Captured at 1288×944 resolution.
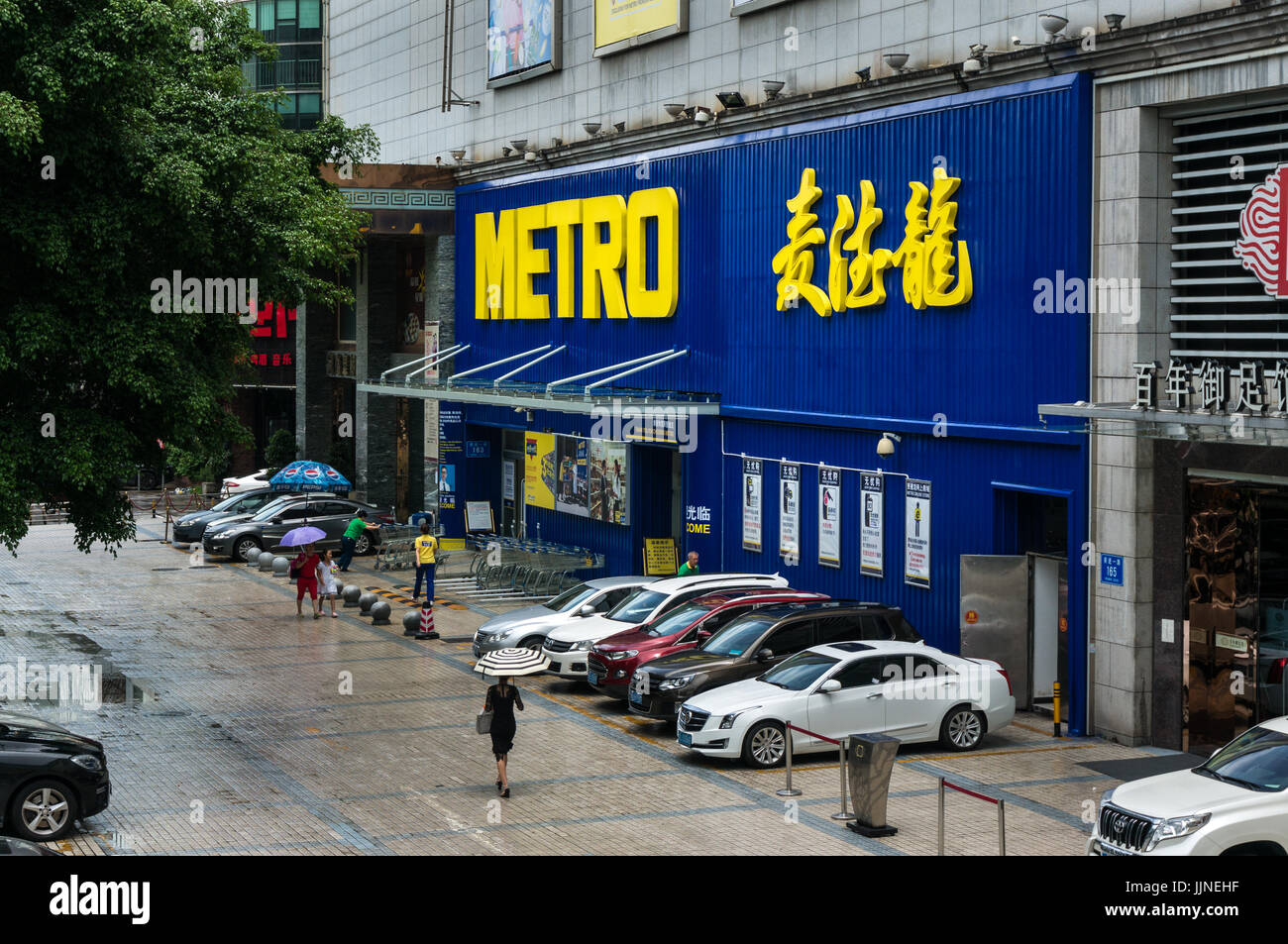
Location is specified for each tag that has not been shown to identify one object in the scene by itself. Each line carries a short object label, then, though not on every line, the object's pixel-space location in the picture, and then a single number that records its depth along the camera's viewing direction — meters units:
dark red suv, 21.94
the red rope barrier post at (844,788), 15.98
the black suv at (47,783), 14.93
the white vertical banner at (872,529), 25.06
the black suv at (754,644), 20.39
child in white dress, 31.14
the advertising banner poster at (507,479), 41.03
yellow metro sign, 32.16
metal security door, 21.89
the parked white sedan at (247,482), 50.83
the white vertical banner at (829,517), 26.14
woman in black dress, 17.08
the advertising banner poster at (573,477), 35.94
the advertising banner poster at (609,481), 33.91
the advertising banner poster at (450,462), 42.19
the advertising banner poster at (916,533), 23.94
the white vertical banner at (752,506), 28.55
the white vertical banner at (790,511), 27.30
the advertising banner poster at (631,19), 31.69
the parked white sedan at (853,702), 18.56
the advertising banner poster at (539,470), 37.88
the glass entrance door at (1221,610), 18.80
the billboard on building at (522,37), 36.56
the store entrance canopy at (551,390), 30.02
